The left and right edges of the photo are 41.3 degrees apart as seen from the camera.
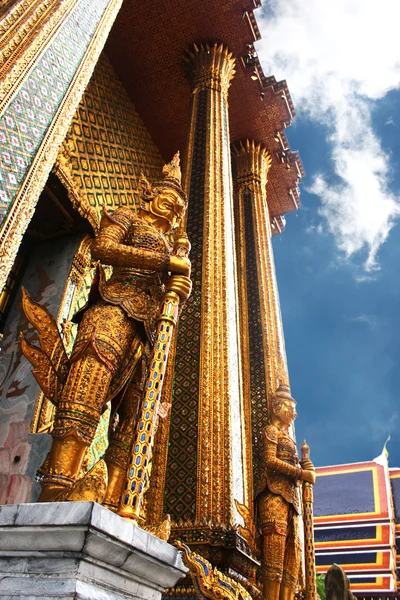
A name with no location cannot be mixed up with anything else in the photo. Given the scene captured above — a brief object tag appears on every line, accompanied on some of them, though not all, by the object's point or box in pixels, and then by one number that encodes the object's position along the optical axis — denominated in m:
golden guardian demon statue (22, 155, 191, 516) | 2.17
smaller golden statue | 3.89
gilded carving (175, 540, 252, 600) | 2.59
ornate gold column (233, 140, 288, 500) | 5.85
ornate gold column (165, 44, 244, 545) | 3.51
